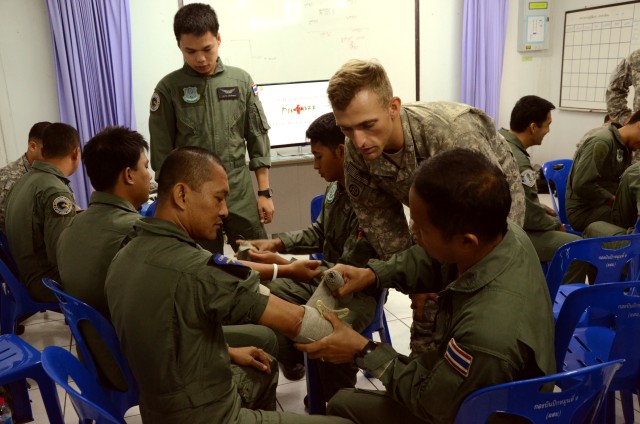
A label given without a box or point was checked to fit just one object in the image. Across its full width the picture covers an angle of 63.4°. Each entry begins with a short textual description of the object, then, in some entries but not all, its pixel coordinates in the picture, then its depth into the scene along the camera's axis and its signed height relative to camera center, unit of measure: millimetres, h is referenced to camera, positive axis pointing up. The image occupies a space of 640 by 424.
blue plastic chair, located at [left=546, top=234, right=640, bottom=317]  1974 -761
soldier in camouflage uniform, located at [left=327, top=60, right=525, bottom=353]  1694 -280
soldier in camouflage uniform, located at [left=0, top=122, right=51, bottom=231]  3159 -572
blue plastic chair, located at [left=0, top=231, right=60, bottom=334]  2573 -1117
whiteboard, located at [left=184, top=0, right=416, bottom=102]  4961 +287
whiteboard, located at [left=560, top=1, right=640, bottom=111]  5172 +55
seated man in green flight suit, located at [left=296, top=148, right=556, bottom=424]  1101 -528
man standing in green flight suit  2811 -287
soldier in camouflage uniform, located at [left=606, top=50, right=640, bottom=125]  4145 -270
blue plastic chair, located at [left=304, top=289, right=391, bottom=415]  2074 -1222
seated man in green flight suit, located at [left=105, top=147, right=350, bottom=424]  1311 -584
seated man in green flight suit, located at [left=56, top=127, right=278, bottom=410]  1772 -598
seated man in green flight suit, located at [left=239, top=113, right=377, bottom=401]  2059 -807
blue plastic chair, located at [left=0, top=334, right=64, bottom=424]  2000 -1092
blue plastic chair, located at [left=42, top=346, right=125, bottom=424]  1145 -735
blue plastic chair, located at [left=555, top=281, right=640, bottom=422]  1601 -823
